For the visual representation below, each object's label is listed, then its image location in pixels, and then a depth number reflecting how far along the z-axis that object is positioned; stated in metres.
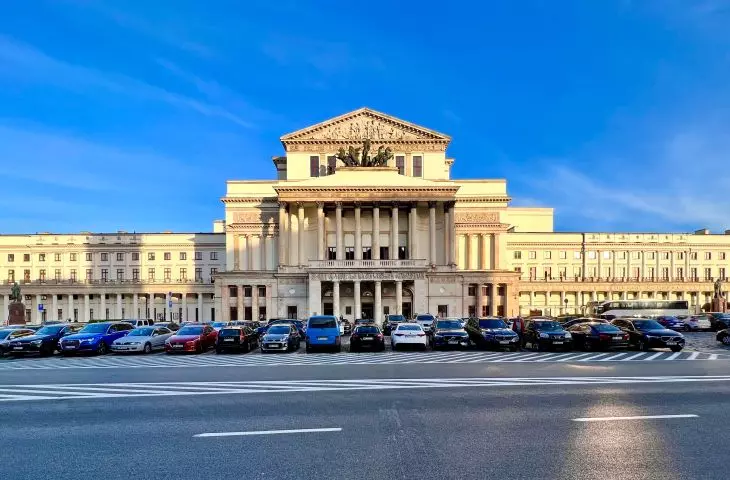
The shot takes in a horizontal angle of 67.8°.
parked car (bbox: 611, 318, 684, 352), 25.89
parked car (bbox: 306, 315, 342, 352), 26.11
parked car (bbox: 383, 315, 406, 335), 40.69
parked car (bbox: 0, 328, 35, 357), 25.77
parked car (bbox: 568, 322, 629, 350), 26.62
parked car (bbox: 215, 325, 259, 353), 25.86
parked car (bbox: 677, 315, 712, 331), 50.03
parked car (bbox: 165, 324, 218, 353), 25.73
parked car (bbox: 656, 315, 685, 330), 47.47
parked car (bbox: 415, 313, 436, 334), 39.06
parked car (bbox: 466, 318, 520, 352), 26.56
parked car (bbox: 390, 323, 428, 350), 26.27
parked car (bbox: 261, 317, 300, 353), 25.77
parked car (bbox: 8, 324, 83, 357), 25.38
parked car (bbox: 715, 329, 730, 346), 30.95
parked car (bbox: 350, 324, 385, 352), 25.72
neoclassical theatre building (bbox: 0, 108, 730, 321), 62.00
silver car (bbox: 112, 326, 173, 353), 26.22
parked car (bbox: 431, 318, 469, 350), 26.66
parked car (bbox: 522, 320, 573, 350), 26.56
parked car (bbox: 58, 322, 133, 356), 25.53
